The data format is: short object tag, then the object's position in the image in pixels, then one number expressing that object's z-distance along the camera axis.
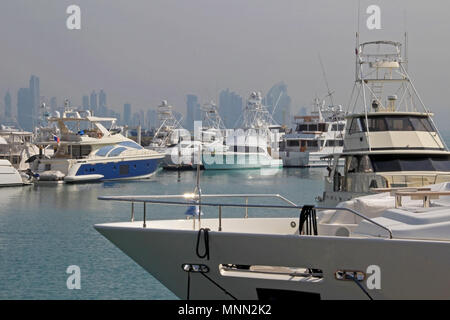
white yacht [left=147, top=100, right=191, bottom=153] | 100.81
